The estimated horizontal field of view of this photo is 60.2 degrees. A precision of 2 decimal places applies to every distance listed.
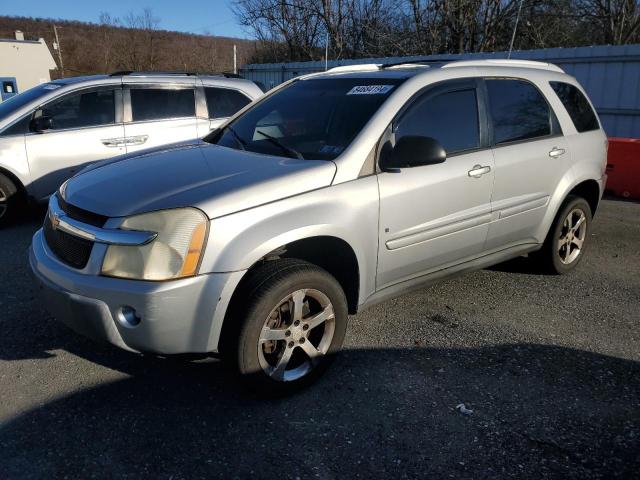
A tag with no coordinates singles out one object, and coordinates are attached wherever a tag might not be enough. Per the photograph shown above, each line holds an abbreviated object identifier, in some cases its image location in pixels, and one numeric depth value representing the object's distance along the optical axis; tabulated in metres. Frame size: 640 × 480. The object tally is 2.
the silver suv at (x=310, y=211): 2.61
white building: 40.16
